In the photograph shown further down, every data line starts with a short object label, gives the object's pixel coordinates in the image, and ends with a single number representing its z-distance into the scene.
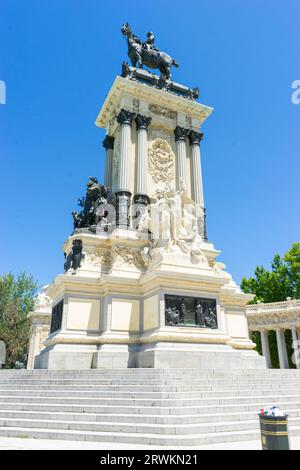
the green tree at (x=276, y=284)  41.53
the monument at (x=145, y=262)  14.97
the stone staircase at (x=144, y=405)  7.59
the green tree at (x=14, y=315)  40.97
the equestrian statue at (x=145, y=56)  24.72
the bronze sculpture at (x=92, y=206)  19.27
